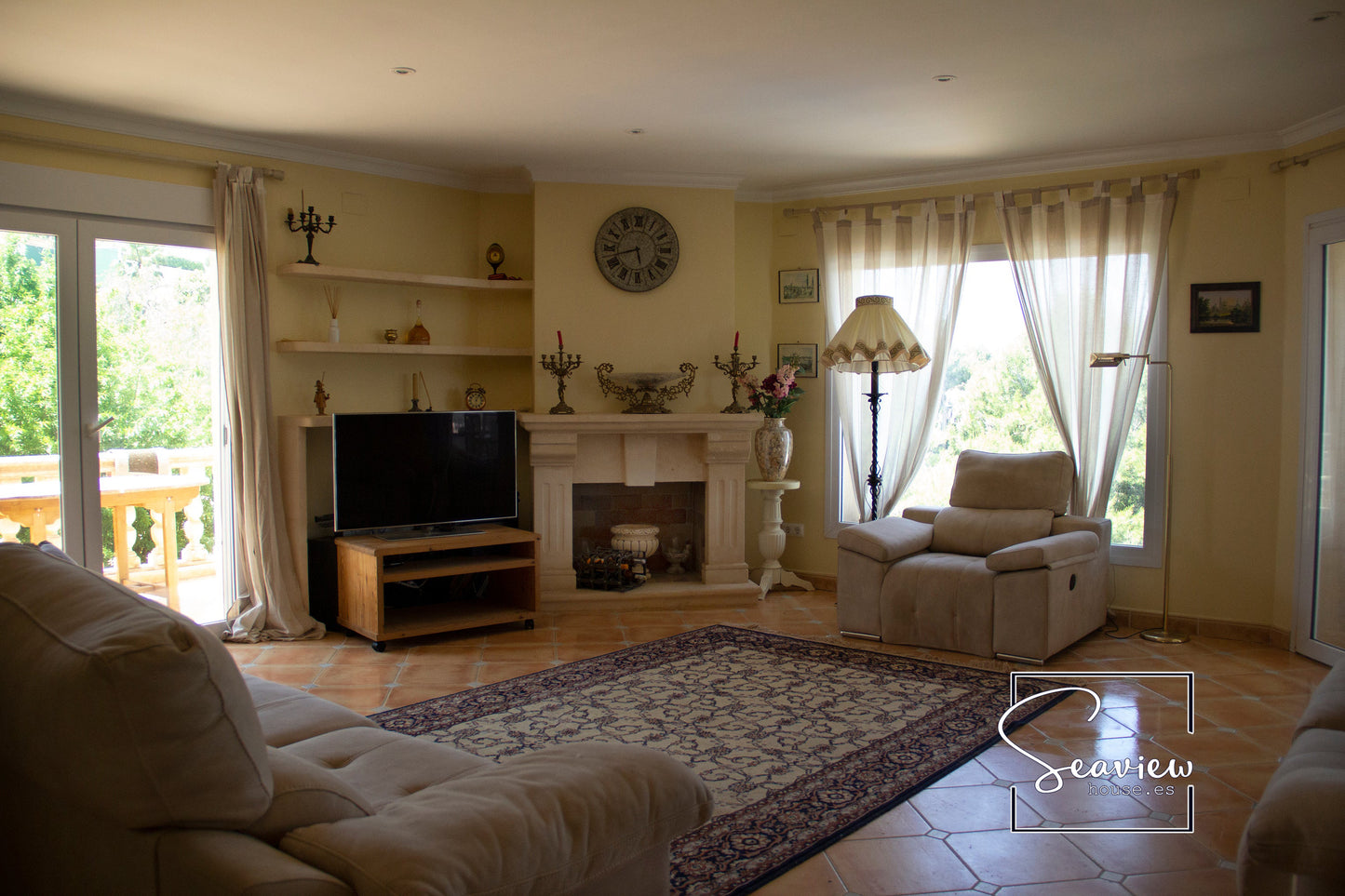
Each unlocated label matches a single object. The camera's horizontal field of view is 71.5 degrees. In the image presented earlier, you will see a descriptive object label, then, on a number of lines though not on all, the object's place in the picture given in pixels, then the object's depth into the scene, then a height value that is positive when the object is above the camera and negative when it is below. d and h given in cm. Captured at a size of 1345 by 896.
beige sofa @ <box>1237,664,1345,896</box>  154 -72
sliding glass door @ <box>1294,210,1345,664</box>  439 -22
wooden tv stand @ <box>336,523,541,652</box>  461 -90
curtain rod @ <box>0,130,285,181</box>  418 +123
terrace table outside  418 -44
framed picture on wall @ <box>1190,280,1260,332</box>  487 +53
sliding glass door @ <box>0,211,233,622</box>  421 +3
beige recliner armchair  424 -77
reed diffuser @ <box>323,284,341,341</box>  517 +62
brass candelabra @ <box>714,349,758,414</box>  573 +23
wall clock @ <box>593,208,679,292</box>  566 +97
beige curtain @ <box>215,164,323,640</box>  476 -5
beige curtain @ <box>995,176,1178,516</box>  509 +62
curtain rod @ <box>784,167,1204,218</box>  527 +127
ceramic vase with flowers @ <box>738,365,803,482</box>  573 -14
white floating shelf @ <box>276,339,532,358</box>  492 +33
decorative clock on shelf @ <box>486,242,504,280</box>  574 +93
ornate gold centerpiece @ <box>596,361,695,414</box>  556 +13
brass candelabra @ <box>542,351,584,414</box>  547 +24
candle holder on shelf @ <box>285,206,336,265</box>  501 +100
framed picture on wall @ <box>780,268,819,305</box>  607 +80
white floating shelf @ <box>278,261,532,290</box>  490 +73
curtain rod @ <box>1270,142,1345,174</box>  444 +123
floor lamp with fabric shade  522 +38
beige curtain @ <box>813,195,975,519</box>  562 +71
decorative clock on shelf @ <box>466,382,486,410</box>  560 +7
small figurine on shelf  505 +6
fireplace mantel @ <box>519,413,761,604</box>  546 -36
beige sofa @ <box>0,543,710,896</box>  122 -60
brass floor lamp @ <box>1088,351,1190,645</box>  470 -41
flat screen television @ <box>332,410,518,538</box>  474 -33
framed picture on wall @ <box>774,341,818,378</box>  608 +34
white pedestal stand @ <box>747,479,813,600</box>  583 -83
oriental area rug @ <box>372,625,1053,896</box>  262 -117
